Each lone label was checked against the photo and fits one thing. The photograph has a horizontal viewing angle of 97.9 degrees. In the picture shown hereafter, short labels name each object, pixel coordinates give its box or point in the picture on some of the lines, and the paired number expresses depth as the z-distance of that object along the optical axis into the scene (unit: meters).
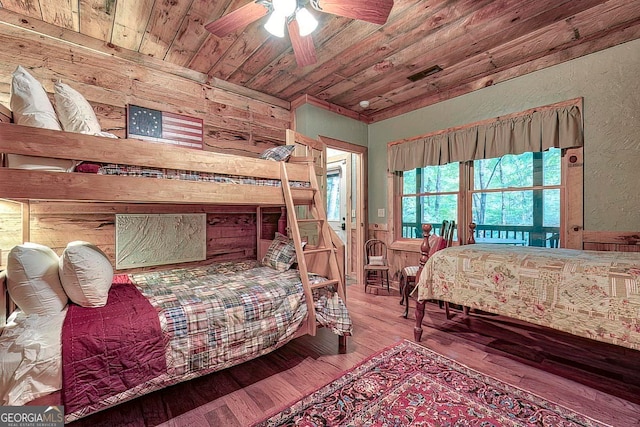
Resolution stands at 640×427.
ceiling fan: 1.61
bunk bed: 1.33
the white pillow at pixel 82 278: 1.58
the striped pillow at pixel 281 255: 2.64
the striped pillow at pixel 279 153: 2.34
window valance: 2.65
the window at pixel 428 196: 3.57
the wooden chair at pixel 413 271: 2.96
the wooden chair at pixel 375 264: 3.78
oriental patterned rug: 1.47
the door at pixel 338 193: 4.82
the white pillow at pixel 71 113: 1.71
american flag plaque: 2.71
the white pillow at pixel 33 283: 1.46
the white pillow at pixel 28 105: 1.50
